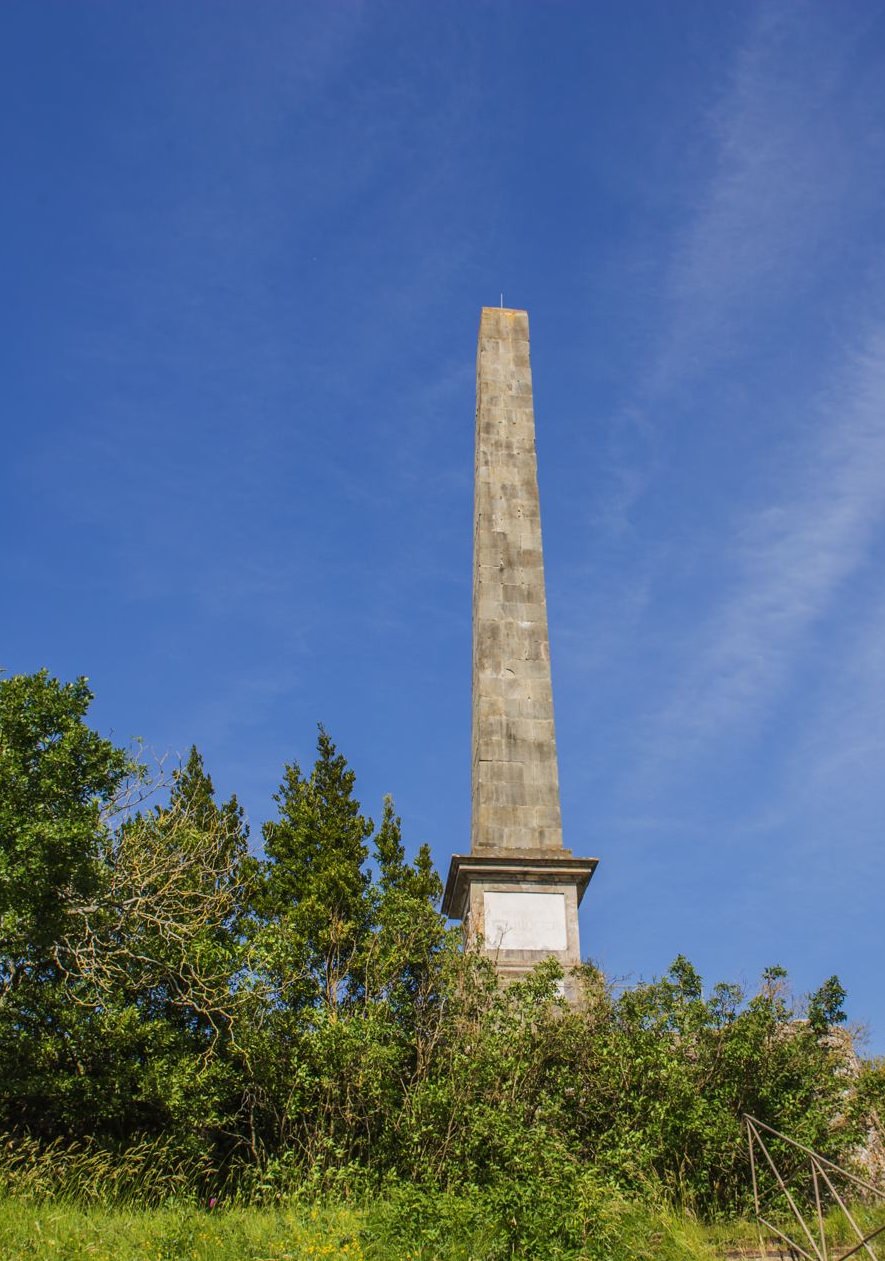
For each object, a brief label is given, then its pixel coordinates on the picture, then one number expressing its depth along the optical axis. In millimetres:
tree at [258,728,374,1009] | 16938
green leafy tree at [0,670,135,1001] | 9375
